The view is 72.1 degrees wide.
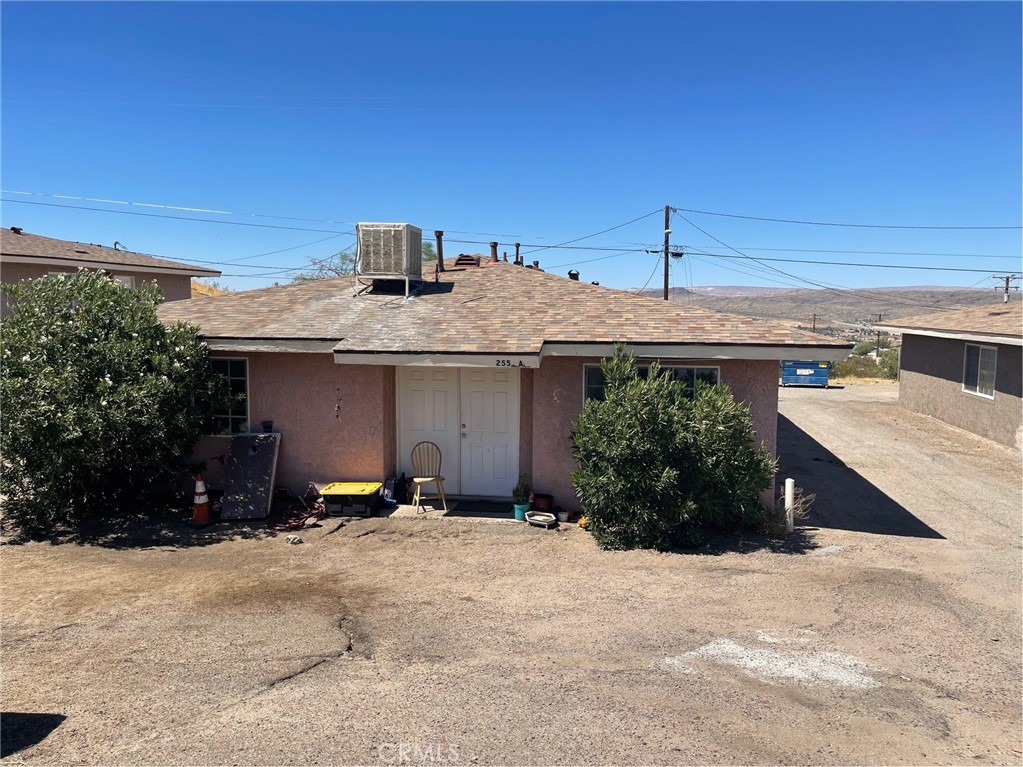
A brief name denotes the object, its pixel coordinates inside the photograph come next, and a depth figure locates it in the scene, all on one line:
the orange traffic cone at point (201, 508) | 9.91
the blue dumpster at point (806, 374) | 30.41
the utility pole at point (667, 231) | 33.47
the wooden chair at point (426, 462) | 11.15
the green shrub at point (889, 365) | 36.19
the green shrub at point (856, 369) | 37.00
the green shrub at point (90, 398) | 8.70
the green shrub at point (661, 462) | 8.75
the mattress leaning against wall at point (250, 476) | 10.23
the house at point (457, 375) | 9.91
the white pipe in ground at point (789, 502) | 9.80
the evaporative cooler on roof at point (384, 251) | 12.82
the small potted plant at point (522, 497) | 10.21
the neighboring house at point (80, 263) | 17.81
